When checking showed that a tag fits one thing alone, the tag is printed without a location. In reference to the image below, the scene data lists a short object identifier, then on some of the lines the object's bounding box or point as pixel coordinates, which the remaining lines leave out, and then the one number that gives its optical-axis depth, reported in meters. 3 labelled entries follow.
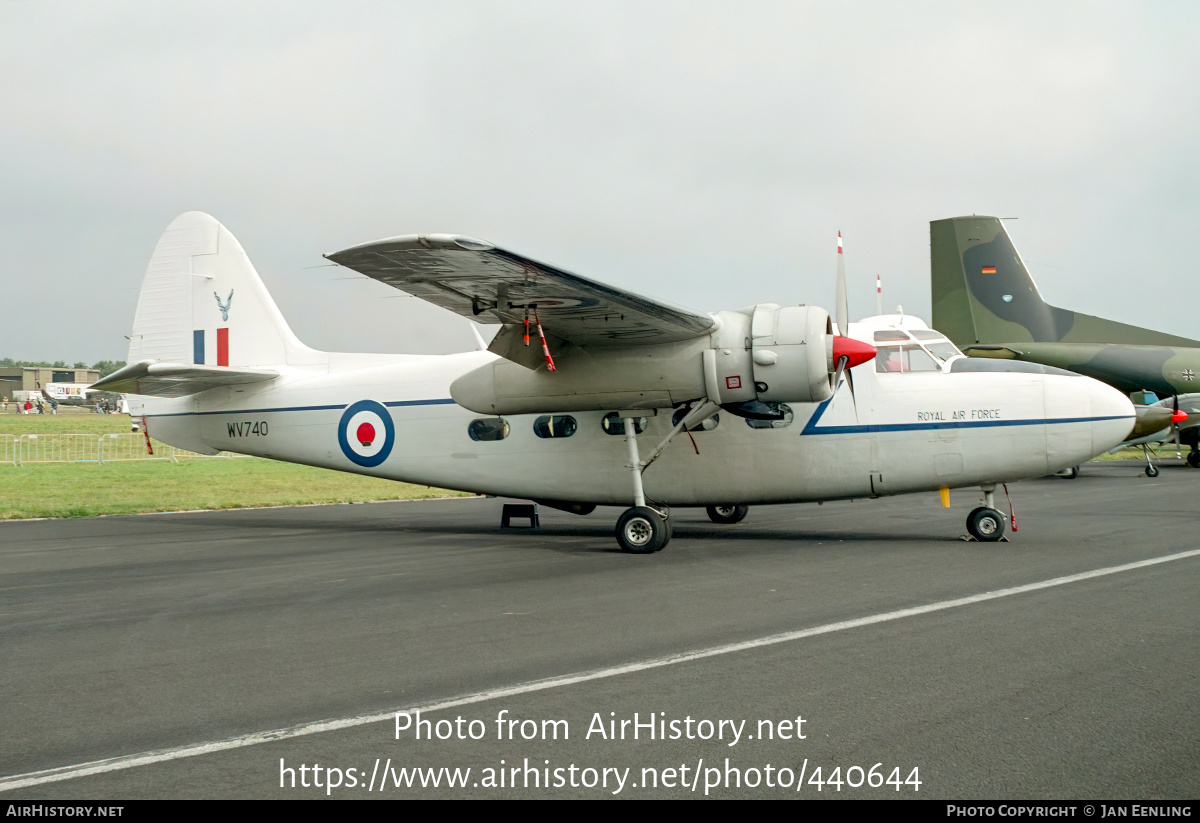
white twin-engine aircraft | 10.98
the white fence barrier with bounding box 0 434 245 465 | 35.34
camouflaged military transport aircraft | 28.91
